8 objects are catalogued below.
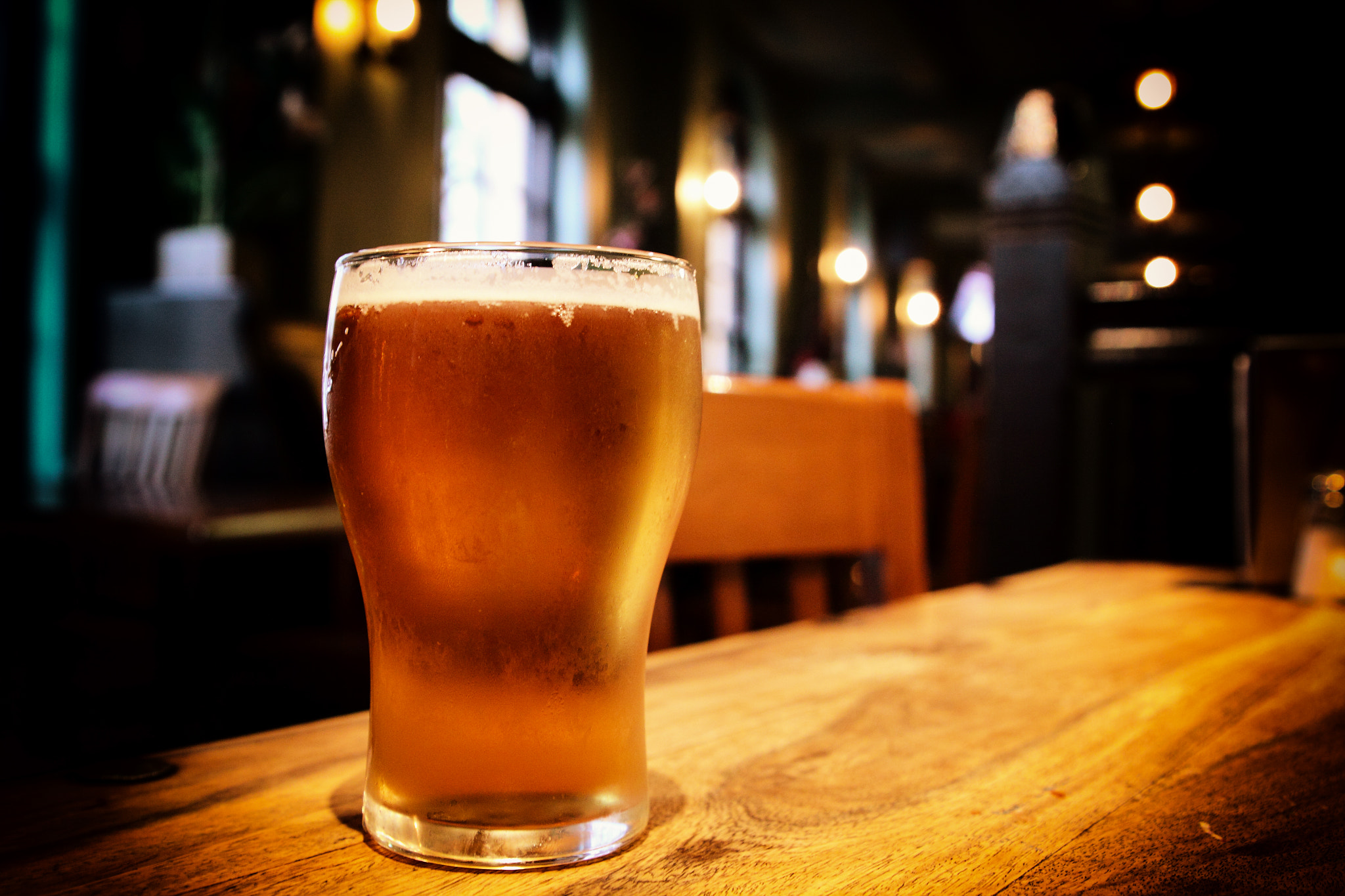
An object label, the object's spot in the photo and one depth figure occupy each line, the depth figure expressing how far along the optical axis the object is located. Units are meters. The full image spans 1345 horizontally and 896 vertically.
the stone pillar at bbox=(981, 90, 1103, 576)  2.21
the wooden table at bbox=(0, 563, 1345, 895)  0.37
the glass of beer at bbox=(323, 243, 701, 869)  0.39
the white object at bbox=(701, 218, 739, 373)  10.09
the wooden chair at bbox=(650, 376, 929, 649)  1.08
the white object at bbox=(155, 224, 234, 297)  4.89
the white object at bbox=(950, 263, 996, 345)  17.09
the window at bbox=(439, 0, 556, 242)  6.97
